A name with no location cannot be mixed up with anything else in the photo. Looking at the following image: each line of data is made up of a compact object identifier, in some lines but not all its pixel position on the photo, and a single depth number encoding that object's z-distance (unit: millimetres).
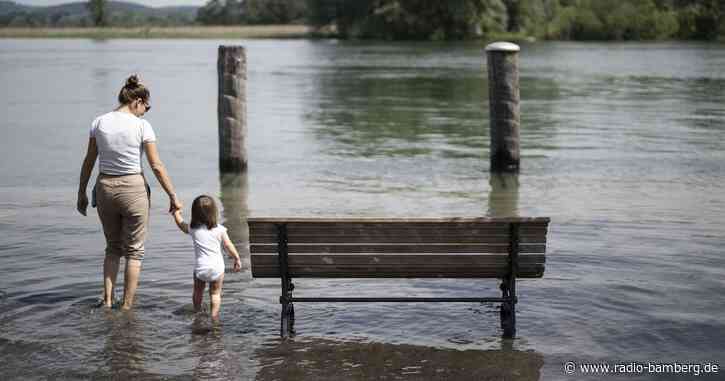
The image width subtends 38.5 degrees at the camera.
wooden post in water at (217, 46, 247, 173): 13586
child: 7012
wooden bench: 6426
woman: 7082
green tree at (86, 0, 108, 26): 170750
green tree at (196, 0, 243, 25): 186875
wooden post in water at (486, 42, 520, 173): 13602
